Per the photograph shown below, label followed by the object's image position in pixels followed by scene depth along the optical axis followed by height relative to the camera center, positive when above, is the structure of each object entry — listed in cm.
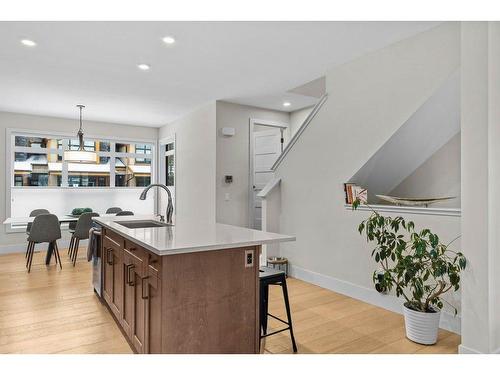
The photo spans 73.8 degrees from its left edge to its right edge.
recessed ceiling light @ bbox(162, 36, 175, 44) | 309 +139
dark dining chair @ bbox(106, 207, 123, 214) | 622 -45
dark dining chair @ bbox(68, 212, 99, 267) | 503 -63
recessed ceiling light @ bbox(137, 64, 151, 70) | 377 +138
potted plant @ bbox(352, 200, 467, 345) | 242 -64
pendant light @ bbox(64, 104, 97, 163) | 490 +46
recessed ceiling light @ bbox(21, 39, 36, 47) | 313 +137
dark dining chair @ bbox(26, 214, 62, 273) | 472 -65
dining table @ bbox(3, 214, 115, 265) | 483 -52
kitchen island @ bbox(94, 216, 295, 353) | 189 -63
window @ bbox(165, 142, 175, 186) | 720 +50
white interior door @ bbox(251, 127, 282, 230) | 570 +50
